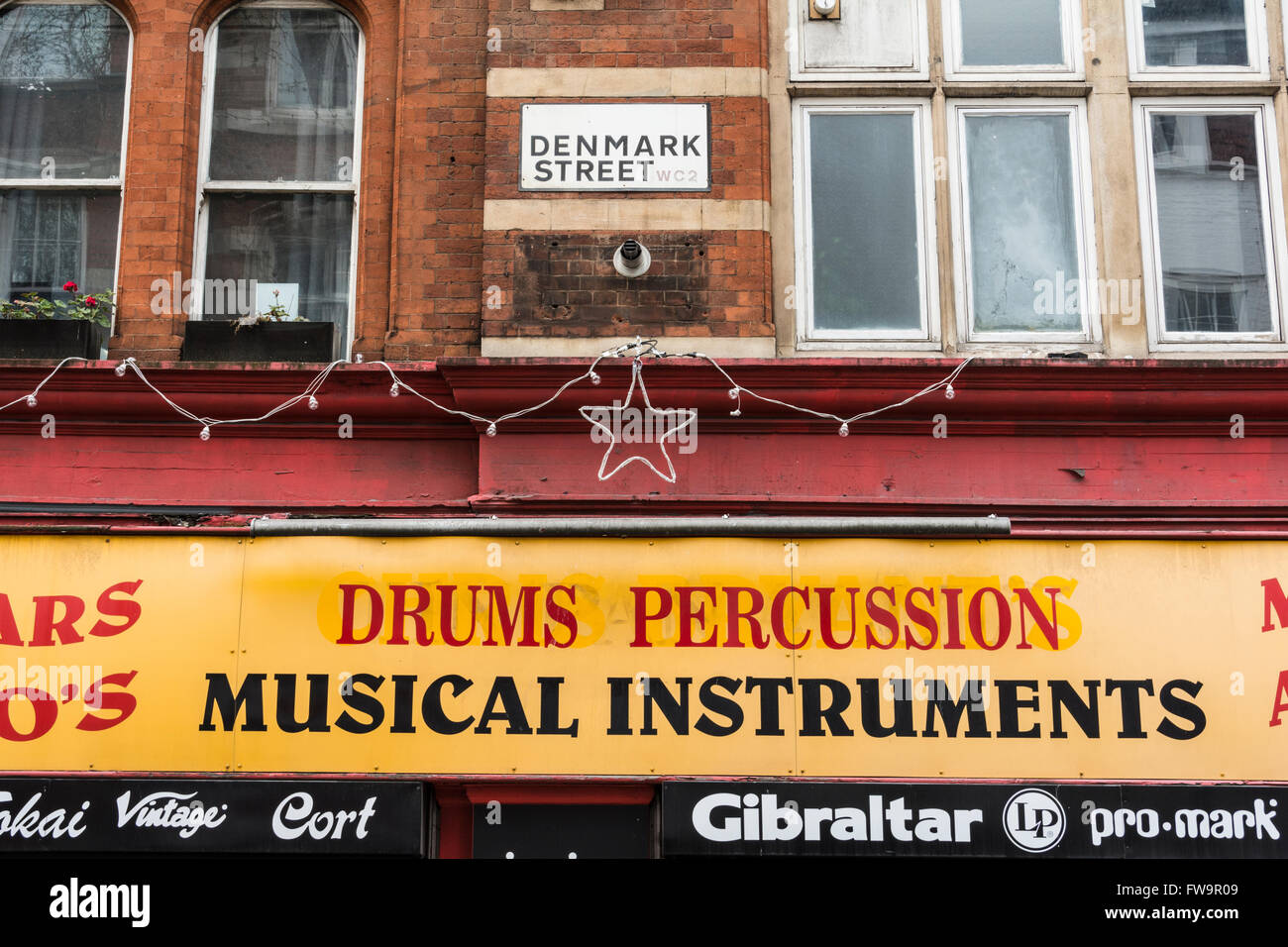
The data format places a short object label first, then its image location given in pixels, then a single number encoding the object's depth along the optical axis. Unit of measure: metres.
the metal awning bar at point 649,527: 6.09
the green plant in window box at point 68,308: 7.09
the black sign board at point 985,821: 5.75
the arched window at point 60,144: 7.46
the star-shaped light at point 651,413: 6.63
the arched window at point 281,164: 7.43
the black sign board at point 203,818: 5.81
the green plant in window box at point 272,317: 7.09
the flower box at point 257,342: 7.05
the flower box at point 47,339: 6.96
